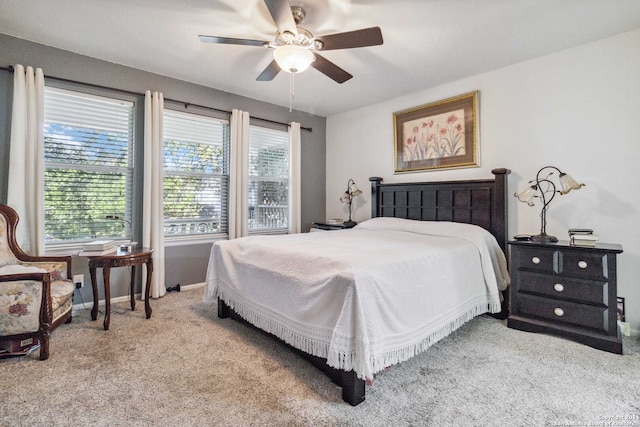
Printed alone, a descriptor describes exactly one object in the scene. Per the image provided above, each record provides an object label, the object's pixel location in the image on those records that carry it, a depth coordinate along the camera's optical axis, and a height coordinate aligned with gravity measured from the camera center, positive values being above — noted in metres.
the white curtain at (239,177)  4.00 +0.51
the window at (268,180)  4.41 +0.53
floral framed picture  3.50 +1.00
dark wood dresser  2.24 -0.61
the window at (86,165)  2.97 +0.52
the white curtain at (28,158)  2.66 +0.51
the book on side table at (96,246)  2.63 -0.28
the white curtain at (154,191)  3.36 +0.27
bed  1.61 -0.46
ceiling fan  2.09 +1.27
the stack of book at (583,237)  2.39 -0.18
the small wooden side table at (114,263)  2.53 -0.41
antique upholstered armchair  2.00 -0.61
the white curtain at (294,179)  4.67 +0.56
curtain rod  2.72 +1.35
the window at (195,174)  3.70 +0.53
